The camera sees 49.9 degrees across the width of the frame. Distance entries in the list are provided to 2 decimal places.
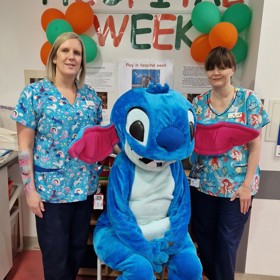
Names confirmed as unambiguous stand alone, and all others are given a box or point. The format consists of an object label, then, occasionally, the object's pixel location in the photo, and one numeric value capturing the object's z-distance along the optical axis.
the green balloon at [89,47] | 1.92
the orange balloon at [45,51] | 1.91
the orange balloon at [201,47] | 1.88
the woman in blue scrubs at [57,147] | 1.36
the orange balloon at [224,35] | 1.71
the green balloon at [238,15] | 1.81
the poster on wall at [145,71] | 2.07
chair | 1.42
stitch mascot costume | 1.17
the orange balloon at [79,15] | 1.82
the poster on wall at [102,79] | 2.09
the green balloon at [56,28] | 1.79
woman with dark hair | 1.43
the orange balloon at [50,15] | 1.88
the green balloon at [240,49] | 1.87
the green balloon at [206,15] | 1.78
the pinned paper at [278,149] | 1.85
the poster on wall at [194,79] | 2.06
